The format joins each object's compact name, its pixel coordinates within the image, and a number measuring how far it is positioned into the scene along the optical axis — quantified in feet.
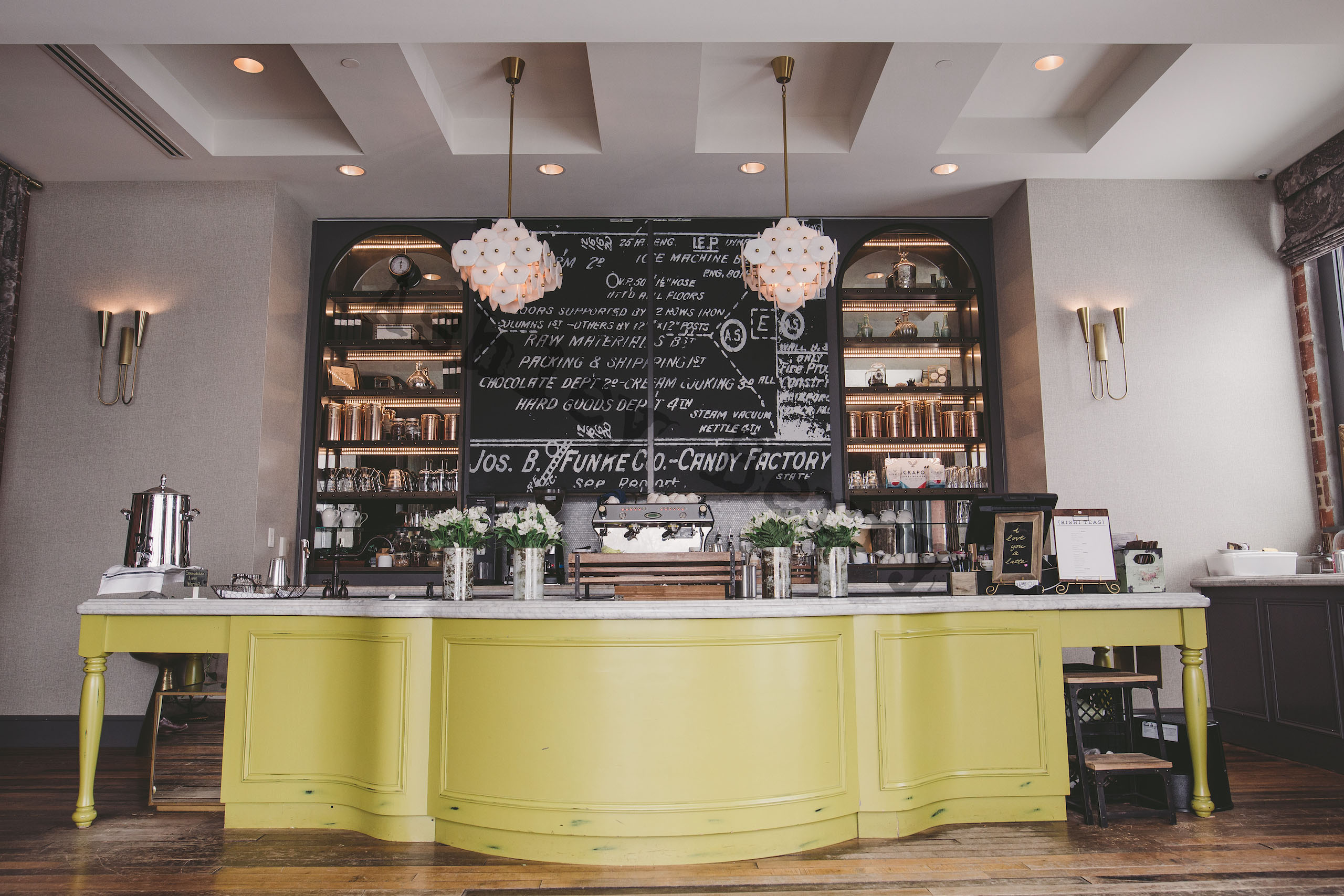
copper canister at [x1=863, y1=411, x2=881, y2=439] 18.90
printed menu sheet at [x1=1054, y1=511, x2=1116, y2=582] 11.73
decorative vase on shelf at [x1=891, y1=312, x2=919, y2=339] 19.31
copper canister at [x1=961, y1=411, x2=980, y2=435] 18.92
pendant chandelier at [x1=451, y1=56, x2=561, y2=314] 12.12
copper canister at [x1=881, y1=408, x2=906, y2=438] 18.89
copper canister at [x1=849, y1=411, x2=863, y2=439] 18.93
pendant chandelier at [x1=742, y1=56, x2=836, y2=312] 12.17
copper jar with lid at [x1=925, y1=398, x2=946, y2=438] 18.85
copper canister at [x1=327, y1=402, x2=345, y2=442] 18.76
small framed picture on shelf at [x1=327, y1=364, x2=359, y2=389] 18.92
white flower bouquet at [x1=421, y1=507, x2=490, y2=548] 11.00
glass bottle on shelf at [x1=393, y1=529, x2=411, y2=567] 18.51
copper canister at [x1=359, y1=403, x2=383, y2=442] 18.81
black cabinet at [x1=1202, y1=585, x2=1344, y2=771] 13.48
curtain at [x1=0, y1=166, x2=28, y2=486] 16.37
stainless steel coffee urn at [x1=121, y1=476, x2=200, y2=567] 12.96
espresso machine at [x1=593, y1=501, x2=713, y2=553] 16.69
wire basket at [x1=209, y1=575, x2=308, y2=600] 12.14
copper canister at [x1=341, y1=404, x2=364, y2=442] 18.81
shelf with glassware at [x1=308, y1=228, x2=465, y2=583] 18.53
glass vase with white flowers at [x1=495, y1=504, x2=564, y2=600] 10.85
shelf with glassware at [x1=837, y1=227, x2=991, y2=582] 18.58
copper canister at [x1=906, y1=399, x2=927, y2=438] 18.92
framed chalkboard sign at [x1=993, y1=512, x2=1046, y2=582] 11.62
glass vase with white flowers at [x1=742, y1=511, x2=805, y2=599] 11.32
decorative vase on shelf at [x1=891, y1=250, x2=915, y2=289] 19.44
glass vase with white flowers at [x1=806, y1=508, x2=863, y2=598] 11.19
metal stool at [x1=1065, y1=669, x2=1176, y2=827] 10.53
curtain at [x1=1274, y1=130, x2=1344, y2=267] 15.74
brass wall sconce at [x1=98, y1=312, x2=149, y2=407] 16.75
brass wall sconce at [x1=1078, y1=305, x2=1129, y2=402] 16.98
